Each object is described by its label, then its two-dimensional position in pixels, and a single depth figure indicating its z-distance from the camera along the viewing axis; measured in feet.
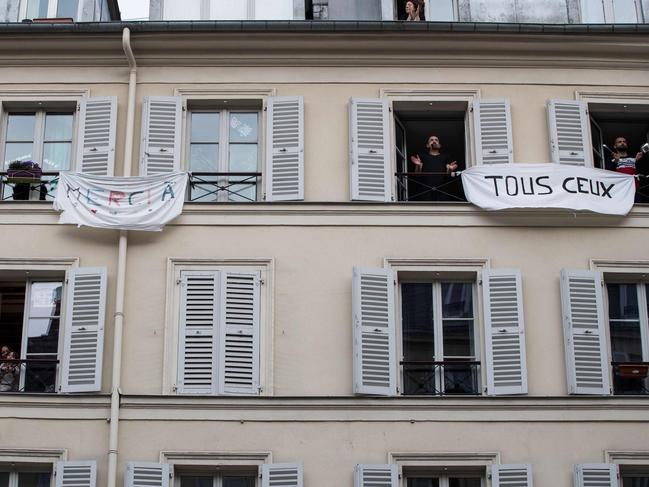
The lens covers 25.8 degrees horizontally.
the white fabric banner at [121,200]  74.54
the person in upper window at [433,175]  77.61
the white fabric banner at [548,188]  75.31
